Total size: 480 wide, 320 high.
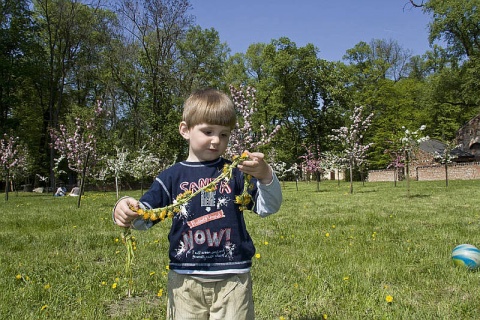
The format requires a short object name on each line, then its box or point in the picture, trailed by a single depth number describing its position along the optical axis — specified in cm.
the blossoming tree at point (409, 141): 1830
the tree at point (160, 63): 3653
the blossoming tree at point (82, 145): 1572
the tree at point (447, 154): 2623
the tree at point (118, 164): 2127
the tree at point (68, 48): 3822
